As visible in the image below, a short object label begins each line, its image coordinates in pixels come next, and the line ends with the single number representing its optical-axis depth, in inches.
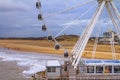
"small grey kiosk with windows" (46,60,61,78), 1507.1
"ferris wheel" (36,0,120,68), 1496.1
